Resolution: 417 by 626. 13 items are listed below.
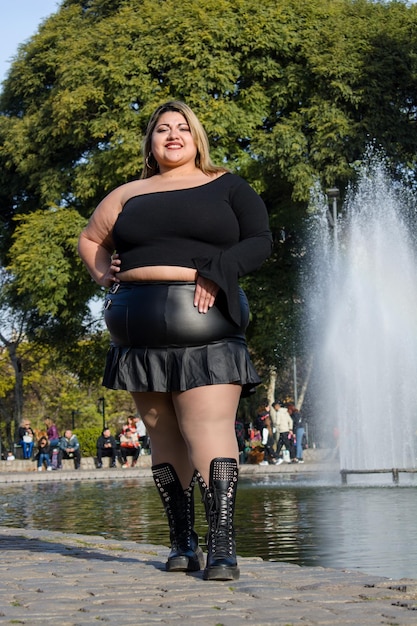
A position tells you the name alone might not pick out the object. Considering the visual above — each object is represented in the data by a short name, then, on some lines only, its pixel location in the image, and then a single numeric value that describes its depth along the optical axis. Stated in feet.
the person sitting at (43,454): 108.06
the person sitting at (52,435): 112.98
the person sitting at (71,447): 111.65
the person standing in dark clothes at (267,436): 101.91
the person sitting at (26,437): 119.78
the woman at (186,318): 18.39
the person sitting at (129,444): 110.11
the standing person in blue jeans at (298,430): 106.01
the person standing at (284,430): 102.78
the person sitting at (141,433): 116.78
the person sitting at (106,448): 111.96
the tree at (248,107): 105.70
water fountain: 74.59
